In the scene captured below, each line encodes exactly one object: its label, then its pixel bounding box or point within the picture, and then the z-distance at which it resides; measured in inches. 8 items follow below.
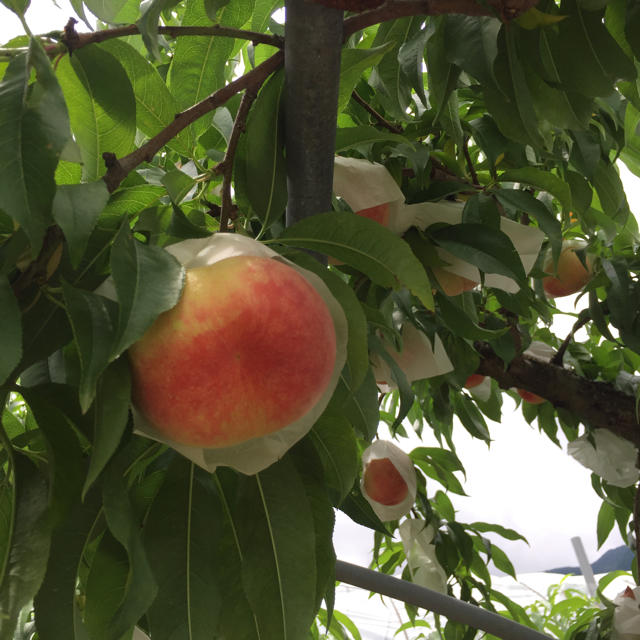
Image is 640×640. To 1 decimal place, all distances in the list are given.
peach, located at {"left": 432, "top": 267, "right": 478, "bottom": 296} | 24.5
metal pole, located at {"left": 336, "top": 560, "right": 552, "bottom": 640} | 35.9
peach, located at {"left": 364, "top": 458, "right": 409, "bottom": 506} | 38.9
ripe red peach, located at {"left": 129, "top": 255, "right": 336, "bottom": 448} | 11.6
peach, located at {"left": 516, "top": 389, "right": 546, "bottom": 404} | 47.1
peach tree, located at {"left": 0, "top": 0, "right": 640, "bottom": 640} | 11.4
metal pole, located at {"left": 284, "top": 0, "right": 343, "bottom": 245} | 16.1
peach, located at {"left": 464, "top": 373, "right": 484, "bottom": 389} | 41.4
